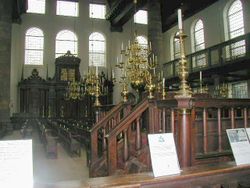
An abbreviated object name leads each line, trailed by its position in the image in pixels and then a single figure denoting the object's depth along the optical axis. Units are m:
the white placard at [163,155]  1.92
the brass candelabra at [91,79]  11.83
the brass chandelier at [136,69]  8.34
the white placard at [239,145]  2.26
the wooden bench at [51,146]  6.80
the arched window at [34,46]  20.16
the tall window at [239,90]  15.25
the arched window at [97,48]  21.41
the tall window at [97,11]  21.87
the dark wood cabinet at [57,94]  18.98
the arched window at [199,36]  18.41
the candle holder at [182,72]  2.76
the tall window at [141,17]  22.88
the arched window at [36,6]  20.38
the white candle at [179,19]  2.80
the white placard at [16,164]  1.51
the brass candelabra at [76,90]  16.09
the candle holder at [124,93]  6.16
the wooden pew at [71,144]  7.18
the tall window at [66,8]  21.20
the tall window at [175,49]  21.35
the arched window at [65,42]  20.94
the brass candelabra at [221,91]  12.62
